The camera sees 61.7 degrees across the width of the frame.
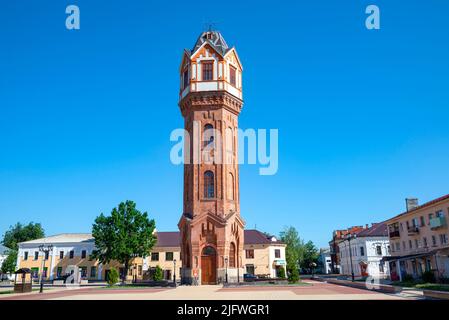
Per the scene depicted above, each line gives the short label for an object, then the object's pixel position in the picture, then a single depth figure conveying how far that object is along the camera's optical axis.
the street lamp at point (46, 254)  62.31
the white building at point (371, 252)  61.34
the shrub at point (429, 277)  33.50
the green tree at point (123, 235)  51.81
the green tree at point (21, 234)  95.94
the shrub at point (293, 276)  36.79
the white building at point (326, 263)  101.31
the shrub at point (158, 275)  44.75
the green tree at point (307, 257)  93.50
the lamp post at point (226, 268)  37.66
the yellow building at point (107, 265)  61.59
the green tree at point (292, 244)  78.94
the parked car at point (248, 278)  41.98
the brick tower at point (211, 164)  38.84
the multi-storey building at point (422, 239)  38.22
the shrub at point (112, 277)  37.75
